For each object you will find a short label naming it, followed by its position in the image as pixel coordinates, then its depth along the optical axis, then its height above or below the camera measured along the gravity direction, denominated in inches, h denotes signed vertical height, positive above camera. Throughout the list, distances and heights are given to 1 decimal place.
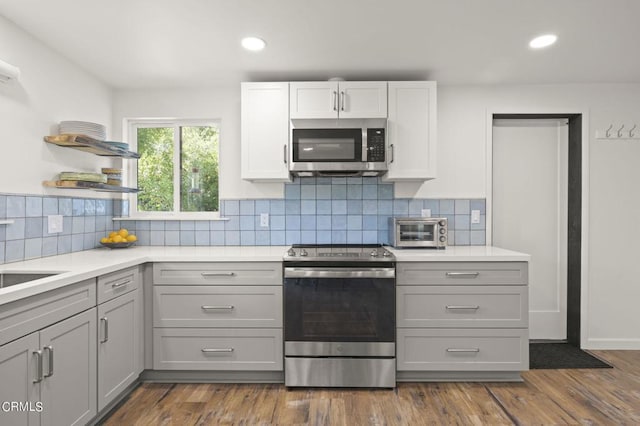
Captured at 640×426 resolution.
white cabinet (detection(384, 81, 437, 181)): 105.8 +25.5
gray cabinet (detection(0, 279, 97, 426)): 54.0 -24.8
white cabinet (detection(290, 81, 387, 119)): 105.4 +33.3
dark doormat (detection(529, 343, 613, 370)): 106.2 -44.0
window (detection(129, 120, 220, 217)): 124.4 +15.0
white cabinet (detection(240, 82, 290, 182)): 106.7 +24.4
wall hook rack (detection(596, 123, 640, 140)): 118.1 +27.0
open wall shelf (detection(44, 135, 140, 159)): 89.7 +17.4
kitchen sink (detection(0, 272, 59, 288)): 72.1 -13.5
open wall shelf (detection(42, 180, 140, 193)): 90.7 +6.7
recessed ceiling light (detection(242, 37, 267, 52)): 87.8 +42.0
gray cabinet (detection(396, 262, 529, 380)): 95.0 -27.4
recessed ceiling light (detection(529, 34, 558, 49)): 86.8 +43.0
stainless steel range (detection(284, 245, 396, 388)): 92.7 -28.0
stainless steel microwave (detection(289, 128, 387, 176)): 104.3 +18.3
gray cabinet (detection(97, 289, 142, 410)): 76.7 -31.0
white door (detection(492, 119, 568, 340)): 123.3 +2.9
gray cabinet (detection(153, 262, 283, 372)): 94.7 -27.4
